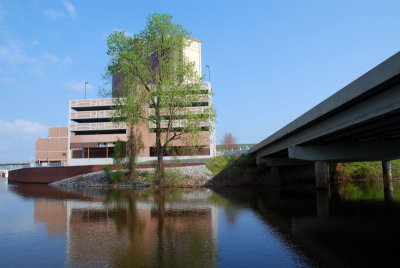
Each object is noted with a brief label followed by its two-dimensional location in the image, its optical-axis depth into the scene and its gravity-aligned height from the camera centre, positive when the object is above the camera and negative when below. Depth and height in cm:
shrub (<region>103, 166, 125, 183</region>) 3947 -212
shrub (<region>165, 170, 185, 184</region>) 3544 -216
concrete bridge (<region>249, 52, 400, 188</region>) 1233 +184
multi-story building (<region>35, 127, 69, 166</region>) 10019 +460
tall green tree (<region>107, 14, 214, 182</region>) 3203 +868
